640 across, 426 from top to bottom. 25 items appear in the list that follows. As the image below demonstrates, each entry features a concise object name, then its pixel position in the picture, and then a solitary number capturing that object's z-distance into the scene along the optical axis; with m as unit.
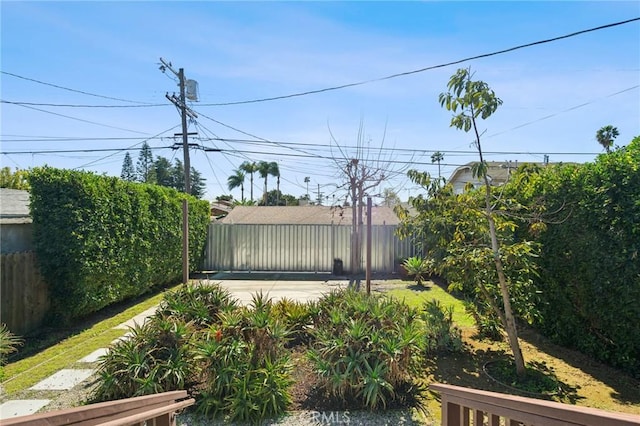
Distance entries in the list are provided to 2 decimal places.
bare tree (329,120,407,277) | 10.18
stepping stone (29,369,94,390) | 3.72
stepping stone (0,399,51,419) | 3.20
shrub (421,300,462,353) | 4.61
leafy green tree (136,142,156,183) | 51.93
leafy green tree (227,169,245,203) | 43.03
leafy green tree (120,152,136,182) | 51.88
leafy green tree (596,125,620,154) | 20.45
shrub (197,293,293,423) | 3.14
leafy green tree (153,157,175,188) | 49.59
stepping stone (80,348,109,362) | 4.45
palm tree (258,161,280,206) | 42.25
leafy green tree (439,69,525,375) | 3.59
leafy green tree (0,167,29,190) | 13.41
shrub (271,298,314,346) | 4.97
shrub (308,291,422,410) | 3.25
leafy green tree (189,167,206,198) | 53.19
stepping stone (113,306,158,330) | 6.02
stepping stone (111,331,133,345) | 5.14
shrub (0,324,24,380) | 3.82
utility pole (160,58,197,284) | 13.30
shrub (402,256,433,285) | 9.70
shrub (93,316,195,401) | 3.30
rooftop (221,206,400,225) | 14.44
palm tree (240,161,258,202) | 42.19
